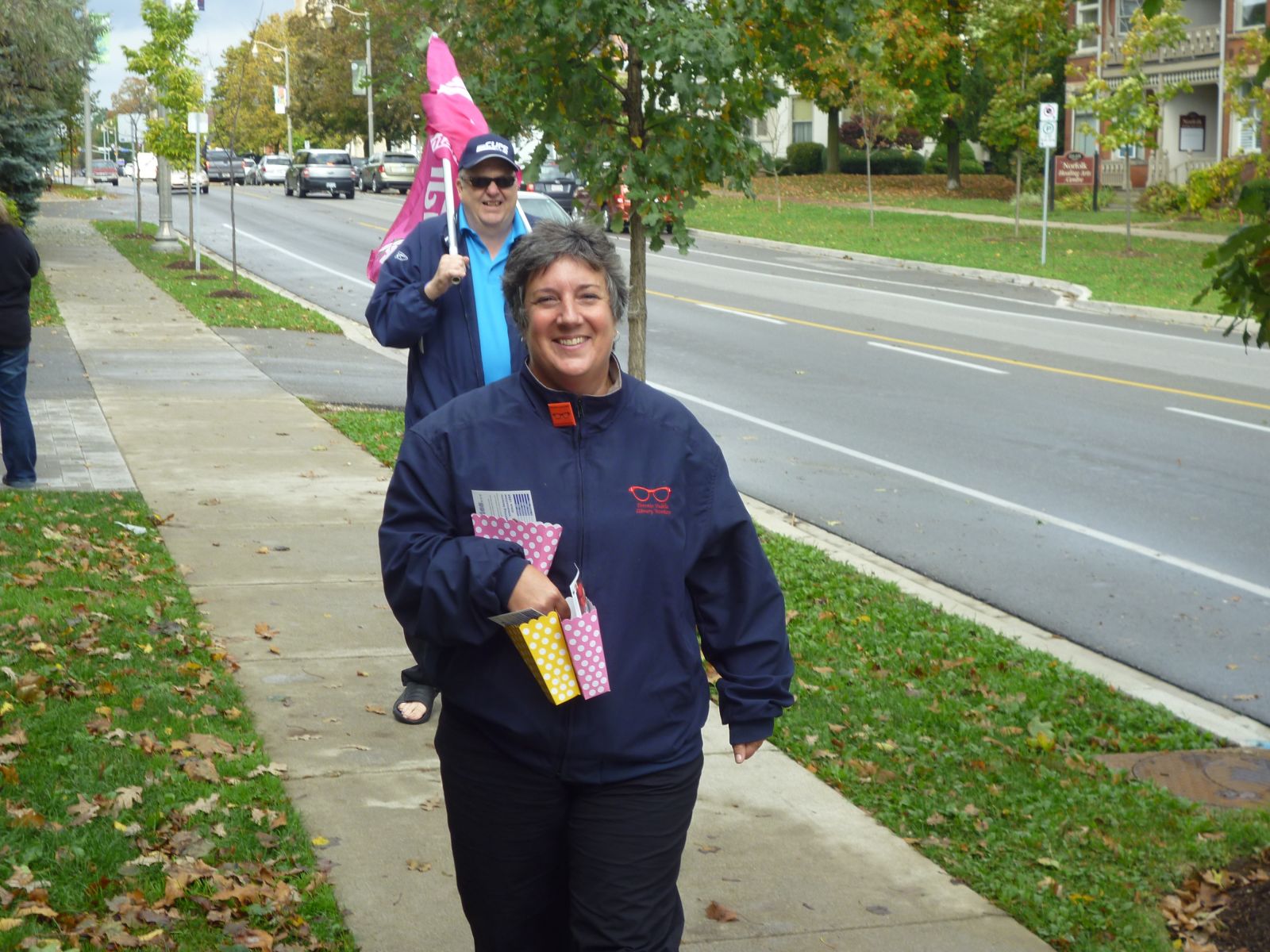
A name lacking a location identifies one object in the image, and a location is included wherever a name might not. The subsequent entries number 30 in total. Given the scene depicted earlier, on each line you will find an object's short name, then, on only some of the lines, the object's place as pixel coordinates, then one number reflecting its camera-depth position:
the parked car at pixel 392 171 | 58.22
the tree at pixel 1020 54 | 36.78
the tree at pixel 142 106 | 35.44
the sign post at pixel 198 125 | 26.95
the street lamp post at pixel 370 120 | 71.56
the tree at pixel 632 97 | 7.45
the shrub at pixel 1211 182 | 28.69
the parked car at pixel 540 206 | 24.88
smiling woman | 3.05
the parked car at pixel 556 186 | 42.78
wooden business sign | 37.84
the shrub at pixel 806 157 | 64.06
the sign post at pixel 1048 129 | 28.03
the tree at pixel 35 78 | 23.75
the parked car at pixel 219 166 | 67.75
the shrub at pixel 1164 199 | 39.97
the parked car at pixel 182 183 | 55.08
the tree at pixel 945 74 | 48.03
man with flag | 5.23
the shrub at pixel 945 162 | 60.97
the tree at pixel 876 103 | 42.38
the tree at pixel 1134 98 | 29.98
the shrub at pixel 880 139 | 67.06
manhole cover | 5.62
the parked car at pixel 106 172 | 81.19
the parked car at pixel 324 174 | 53.97
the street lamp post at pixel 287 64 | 83.69
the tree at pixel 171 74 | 27.31
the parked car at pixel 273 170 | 64.88
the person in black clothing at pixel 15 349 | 9.77
